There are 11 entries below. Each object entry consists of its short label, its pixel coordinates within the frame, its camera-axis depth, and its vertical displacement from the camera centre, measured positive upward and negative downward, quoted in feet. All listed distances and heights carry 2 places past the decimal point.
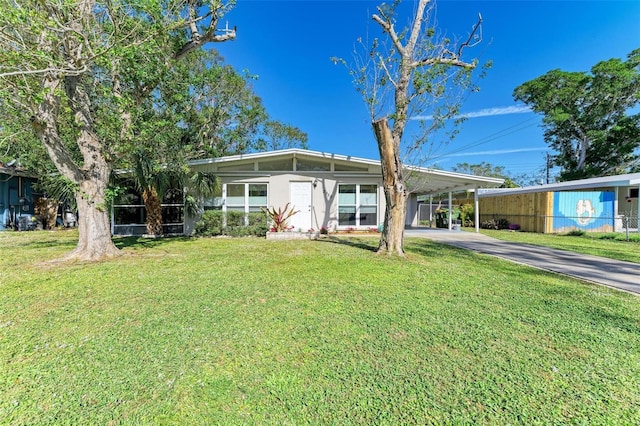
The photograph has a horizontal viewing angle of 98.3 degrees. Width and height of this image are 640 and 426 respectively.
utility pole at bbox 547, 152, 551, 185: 99.16 +17.78
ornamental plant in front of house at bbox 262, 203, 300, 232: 36.22 -0.91
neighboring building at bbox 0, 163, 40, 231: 44.80 +1.28
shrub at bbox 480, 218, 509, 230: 55.01 -2.61
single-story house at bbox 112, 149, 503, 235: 38.45 +2.97
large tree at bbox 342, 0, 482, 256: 22.71 +11.30
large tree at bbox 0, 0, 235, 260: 16.38 +9.52
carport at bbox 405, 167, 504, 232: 37.60 +4.36
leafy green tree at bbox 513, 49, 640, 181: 70.95 +26.85
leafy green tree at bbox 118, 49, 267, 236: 25.84 +12.11
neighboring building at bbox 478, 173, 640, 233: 46.47 +0.72
